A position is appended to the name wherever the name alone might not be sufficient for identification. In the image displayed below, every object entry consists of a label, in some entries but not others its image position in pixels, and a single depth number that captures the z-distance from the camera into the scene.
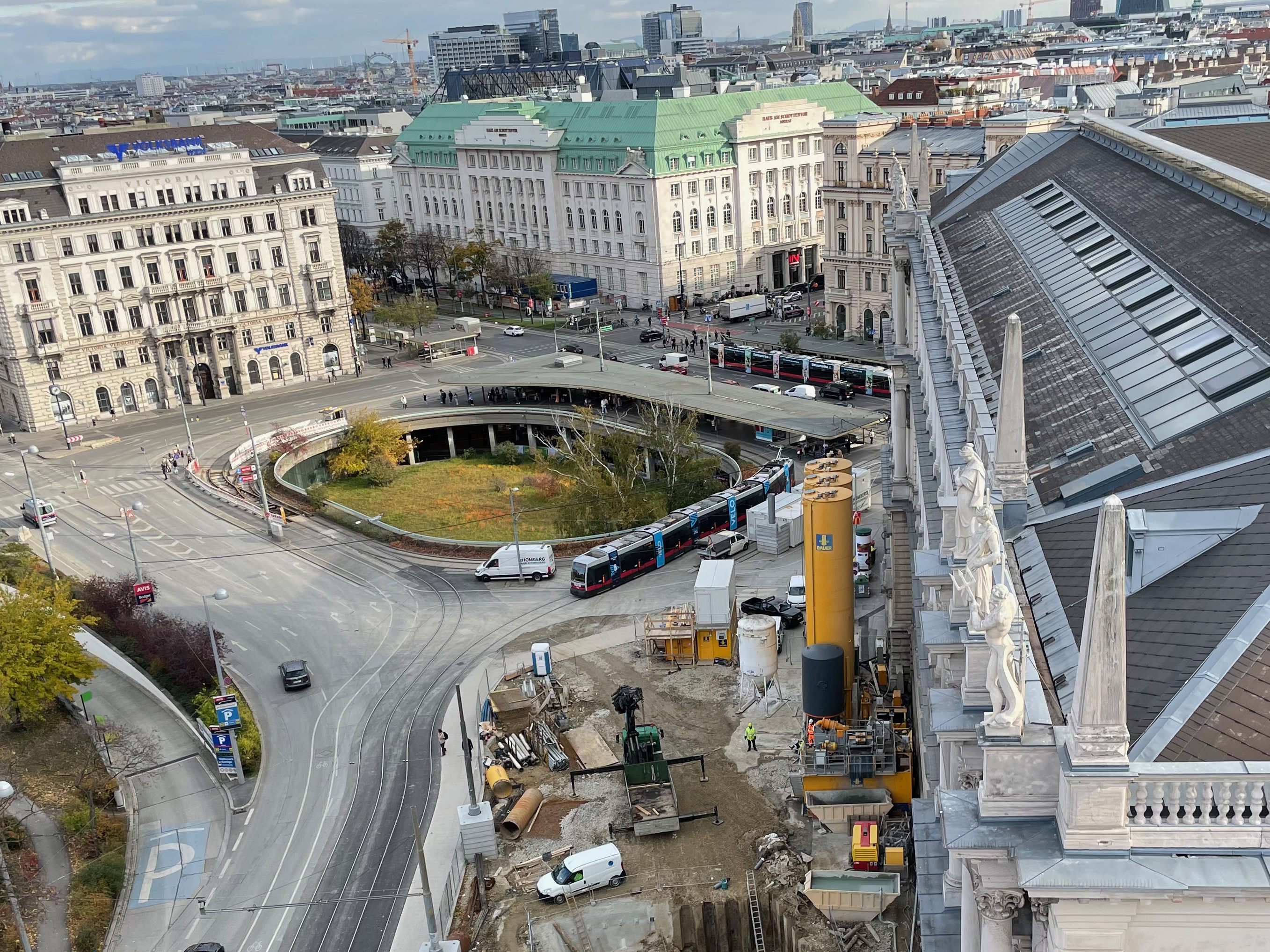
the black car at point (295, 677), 57.06
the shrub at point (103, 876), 42.50
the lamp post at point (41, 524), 70.75
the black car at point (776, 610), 59.69
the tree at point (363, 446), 91.83
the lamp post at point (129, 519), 66.94
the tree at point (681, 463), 80.62
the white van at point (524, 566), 68.88
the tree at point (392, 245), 159.75
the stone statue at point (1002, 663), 17.25
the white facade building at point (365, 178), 175.50
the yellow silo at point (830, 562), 47.84
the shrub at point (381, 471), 91.56
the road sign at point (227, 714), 48.91
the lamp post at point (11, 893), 35.03
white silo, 52.16
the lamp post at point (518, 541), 65.75
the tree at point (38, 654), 51.28
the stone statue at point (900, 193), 66.06
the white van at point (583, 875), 39.69
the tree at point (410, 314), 125.75
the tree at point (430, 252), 158.62
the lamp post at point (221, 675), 49.12
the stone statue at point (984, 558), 19.59
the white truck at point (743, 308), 130.25
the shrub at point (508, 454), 98.25
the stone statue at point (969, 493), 21.64
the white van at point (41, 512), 78.88
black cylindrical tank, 46.25
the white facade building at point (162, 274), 101.81
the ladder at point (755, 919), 37.84
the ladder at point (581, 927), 38.12
